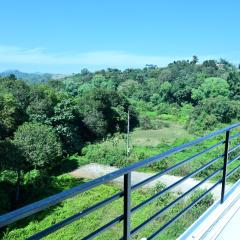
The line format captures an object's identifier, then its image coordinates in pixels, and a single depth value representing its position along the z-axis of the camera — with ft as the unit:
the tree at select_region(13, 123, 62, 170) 46.45
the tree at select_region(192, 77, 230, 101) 103.85
